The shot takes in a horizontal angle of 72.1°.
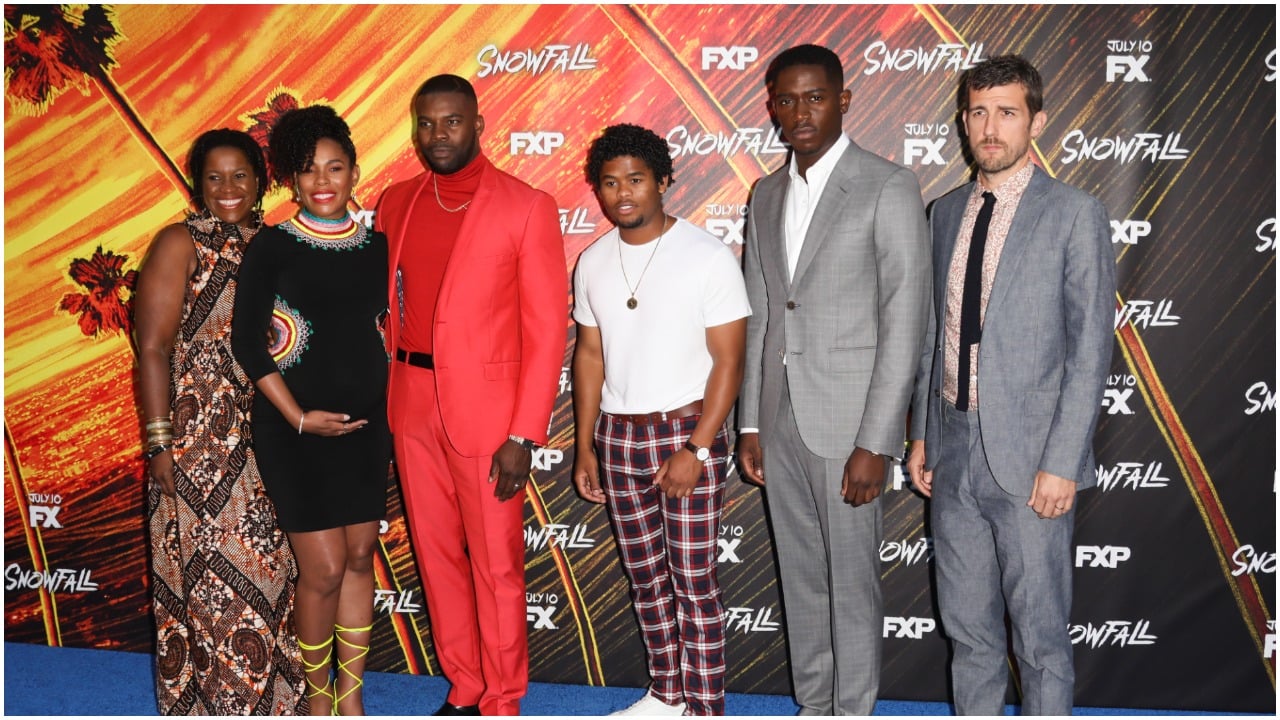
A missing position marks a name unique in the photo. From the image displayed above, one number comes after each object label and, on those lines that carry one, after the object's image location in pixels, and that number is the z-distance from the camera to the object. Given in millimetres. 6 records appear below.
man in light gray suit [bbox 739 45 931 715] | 2451
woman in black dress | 2547
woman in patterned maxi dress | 2662
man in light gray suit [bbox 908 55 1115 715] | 2305
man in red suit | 2730
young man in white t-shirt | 2664
